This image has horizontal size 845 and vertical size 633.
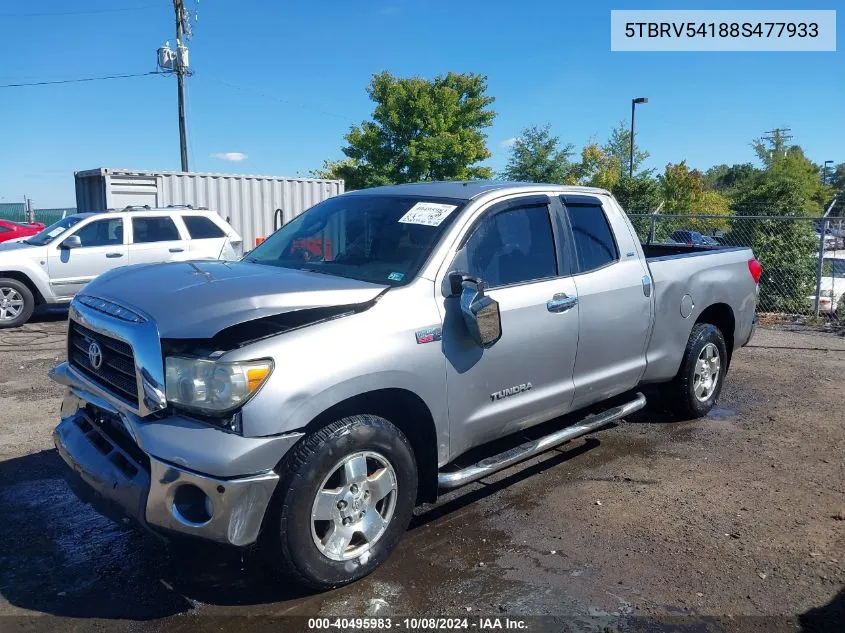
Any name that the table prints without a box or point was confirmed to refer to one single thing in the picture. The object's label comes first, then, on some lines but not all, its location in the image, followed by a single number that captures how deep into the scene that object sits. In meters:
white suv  10.55
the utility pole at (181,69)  22.08
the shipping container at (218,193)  14.70
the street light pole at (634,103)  32.84
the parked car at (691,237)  17.49
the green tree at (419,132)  25.73
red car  18.97
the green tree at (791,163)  33.59
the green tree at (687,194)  33.28
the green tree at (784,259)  12.27
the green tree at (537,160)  32.91
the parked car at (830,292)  11.67
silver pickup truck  2.92
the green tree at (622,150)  39.56
